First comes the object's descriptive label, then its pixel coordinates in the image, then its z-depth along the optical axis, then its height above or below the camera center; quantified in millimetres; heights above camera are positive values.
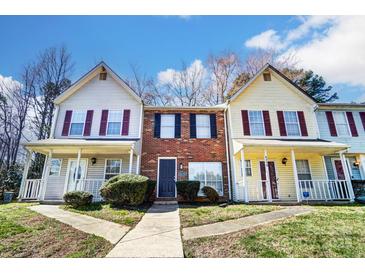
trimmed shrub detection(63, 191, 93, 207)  8539 -374
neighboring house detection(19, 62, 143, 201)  10508 +3201
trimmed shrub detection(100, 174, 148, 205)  8453 -81
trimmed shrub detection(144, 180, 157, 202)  9648 -22
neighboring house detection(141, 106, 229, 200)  11609 +2475
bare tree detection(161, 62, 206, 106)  21719 +11148
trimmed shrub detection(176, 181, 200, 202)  10262 +0
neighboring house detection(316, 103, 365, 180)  12102 +3551
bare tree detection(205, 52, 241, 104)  21781 +12839
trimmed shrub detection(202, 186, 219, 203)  10453 -256
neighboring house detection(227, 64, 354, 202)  10547 +2351
